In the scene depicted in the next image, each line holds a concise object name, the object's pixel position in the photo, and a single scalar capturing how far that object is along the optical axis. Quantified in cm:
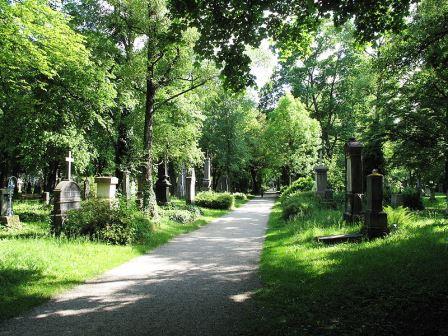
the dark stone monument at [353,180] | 1252
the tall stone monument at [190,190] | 2273
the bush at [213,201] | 2516
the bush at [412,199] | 2014
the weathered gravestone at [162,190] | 2295
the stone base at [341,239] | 962
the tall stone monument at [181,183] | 3522
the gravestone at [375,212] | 958
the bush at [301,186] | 2861
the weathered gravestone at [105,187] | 1289
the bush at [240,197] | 3941
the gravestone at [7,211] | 1358
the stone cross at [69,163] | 1475
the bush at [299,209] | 1608
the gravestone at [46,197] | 2556
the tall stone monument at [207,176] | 2980
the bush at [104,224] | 1059
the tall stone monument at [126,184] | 1830
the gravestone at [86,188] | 2160
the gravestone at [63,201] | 1170
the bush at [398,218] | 1040
